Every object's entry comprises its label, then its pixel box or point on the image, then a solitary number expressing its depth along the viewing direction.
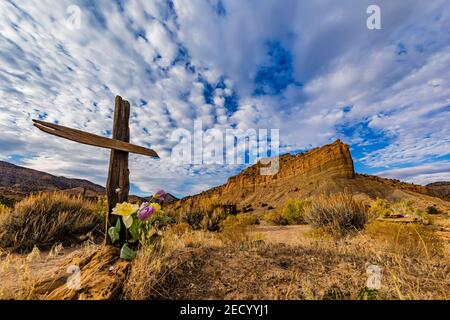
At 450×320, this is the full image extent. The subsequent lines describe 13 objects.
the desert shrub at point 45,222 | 5.98
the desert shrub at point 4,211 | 6.64
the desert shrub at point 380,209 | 9.00
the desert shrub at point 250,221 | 8.32
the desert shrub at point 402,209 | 9.93
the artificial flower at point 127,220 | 3.09
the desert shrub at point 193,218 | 10.98
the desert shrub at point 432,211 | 15.38
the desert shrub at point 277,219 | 12.44
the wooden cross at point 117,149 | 3.34
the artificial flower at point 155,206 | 3.45
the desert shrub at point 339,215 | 7.25
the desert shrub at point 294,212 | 12.42
